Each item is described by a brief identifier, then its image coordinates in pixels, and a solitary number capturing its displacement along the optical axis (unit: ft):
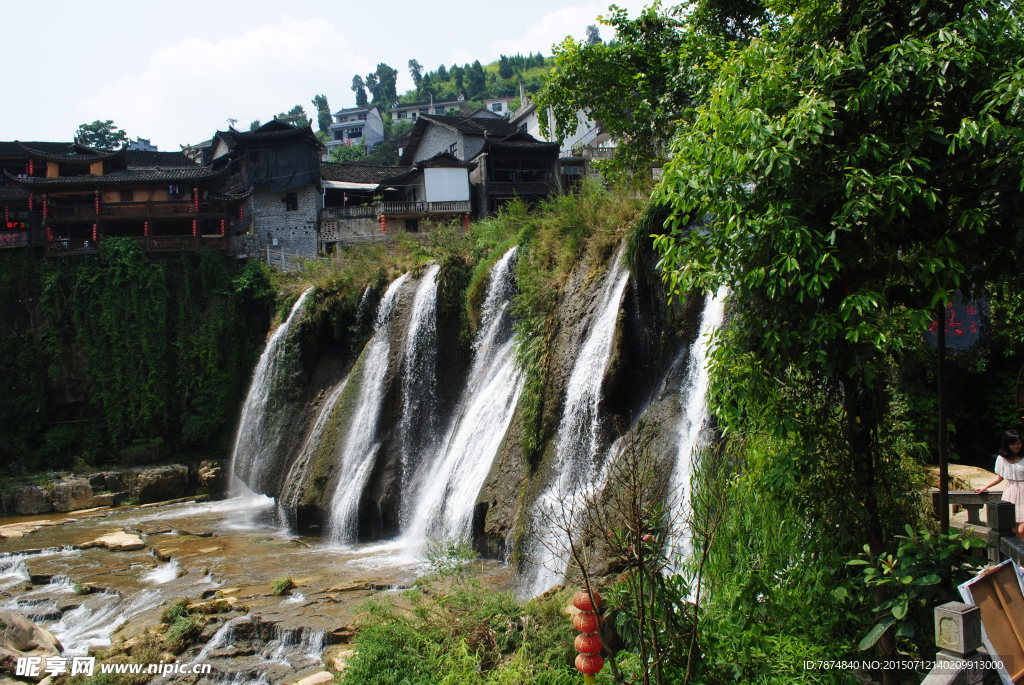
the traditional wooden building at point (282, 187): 116.98
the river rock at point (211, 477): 84.74
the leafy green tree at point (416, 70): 376.68
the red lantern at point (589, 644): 18.11
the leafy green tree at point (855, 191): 18.16
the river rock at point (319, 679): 29.18
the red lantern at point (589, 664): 18.07
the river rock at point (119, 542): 56.85
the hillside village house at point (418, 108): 296.71
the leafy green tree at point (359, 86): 366.22
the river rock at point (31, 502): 76.13
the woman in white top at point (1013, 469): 24.27
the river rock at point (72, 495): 76.95
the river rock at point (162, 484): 80.23
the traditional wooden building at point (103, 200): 101.94
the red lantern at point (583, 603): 17.97
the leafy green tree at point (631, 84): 47.06
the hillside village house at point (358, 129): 269.44
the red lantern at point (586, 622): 17.98
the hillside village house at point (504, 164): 115.44
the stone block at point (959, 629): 14.74
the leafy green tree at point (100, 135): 167.84
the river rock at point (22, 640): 33.40
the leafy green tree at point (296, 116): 309.71
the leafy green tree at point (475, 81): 344.08
